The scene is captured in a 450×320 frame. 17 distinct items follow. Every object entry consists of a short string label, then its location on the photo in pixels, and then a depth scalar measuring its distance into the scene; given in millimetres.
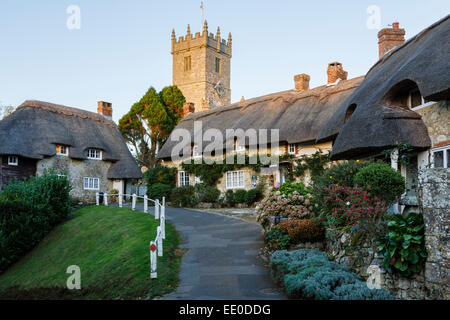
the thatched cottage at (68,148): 25656
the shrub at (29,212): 15875
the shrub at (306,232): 9609
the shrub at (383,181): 8578
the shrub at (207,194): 25031
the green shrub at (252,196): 23250
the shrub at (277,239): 9828
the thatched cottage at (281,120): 21984
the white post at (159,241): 9545
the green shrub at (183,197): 25422
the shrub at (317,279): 6199
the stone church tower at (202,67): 60441
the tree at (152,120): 40094
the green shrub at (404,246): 6094
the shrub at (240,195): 23777
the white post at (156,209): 15616
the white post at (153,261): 8226
